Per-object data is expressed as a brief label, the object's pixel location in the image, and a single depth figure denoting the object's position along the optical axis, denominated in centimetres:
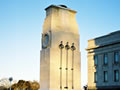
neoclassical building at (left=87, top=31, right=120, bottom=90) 4097
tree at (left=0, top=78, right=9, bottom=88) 9866
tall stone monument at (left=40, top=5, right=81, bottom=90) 1266
